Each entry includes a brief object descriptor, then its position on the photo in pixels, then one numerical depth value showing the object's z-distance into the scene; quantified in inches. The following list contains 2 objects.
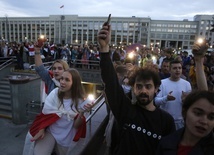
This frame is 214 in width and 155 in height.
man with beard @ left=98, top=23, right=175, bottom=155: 67.4
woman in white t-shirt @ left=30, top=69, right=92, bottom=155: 97.3
